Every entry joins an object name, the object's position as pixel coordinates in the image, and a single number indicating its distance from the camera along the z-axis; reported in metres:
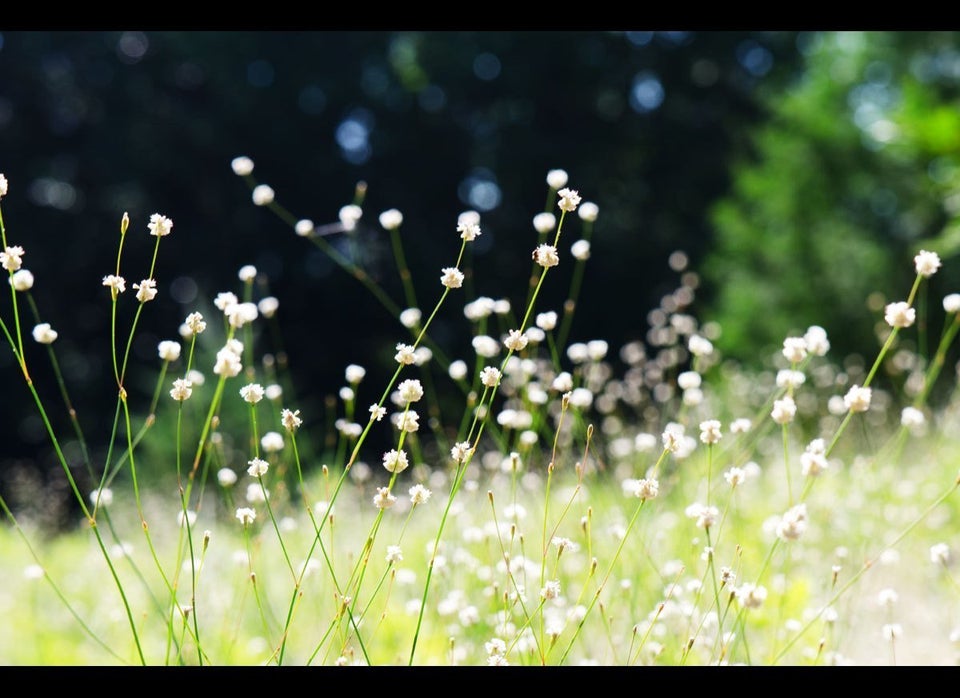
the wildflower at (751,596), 1.47
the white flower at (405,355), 1.49
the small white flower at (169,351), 1.51
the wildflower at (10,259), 1.48
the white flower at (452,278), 1.52
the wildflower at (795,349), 1.51
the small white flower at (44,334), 1.52
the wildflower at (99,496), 1.48
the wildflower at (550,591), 1.50
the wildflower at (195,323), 1.48
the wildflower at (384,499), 1.48
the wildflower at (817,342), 1.55
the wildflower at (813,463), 1.45
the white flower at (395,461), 1.48
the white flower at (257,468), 1.50
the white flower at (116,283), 1.49
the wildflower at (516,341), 1.49
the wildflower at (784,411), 1.47
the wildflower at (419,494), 1.49
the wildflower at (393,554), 1.52
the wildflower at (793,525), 1.44
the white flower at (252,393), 1.50
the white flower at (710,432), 1.50
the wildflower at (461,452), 1.50
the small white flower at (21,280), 1.48
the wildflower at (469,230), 1.52
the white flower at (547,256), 1.51
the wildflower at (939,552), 1.55
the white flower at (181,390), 1.48
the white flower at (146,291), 1.49
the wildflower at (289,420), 1.48
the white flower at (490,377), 1.49
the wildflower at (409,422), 1.47
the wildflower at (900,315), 1.48
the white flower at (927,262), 1.52
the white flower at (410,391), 1.47
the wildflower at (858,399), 1.46
